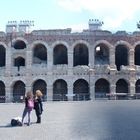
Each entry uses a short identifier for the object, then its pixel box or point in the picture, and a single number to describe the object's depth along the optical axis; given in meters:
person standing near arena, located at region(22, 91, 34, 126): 7.85
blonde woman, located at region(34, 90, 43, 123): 8.03
